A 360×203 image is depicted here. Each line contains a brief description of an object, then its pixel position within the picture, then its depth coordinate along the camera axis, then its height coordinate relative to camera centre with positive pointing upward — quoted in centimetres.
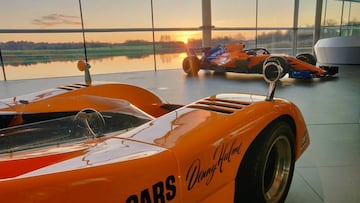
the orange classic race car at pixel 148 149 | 78 -39
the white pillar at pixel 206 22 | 1212 +76
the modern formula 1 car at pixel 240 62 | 783 -73
